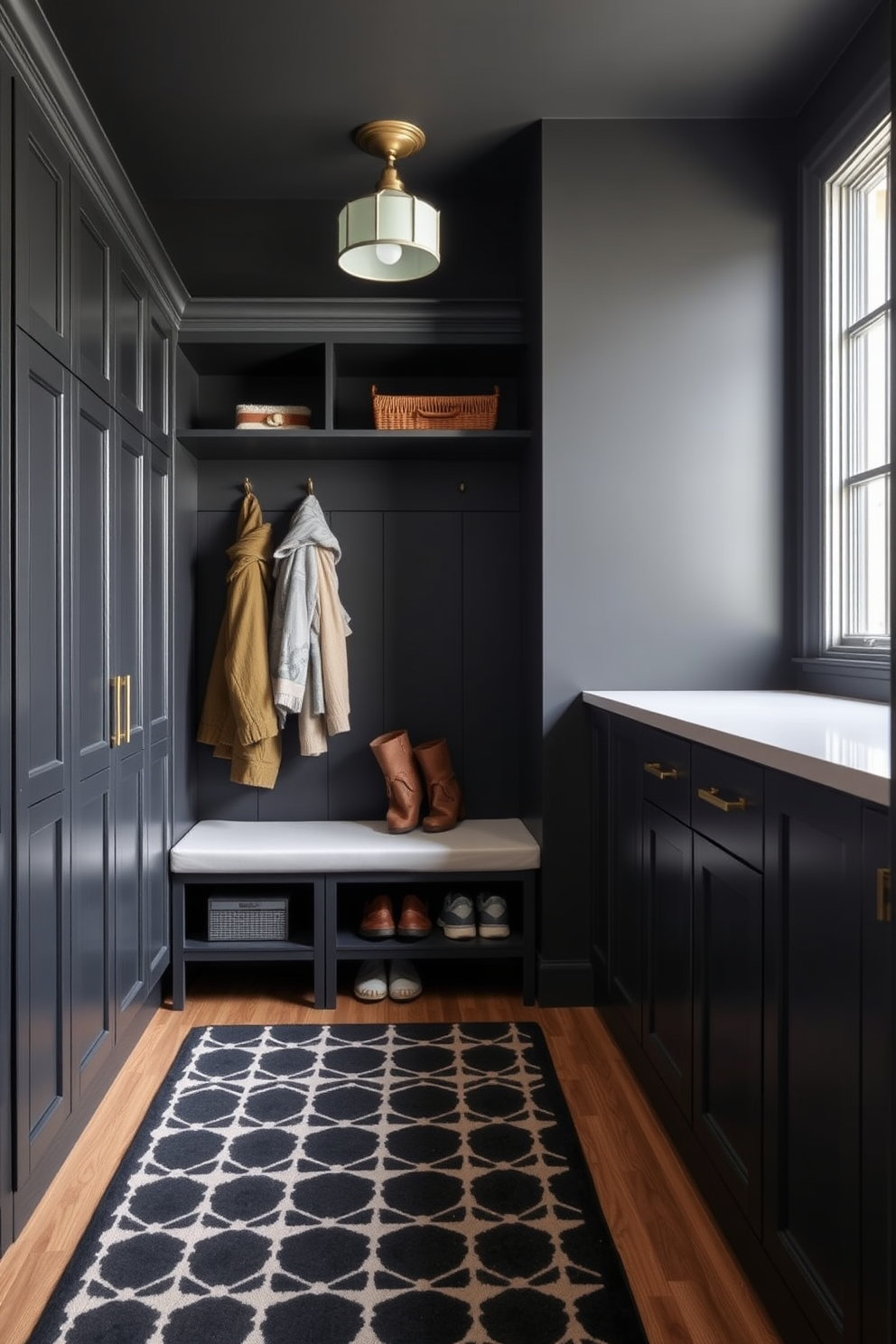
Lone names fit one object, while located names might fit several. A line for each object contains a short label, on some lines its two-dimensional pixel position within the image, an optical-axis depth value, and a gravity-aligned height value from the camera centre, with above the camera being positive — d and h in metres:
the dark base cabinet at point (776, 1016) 1.15 -0.55
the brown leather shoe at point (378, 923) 2.96 -0.81
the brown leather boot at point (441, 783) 3.17 -0.43
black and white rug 1.54 -1.03
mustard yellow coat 3.07 -0.08
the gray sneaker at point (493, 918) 2.97 -0.80
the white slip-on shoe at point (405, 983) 2.93 -0.99
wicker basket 3.12 +0.76
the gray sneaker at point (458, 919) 2.96 -0.80
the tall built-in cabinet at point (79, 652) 1.79 +0.00
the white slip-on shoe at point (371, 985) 2.92 -0.99
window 2.54 +0.66
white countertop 1.22 -0.13
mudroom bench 2.88 -0.66
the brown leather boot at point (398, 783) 3.12 -0.42
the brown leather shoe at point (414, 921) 2.96 -0.81
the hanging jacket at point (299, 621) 3.04 +0.10
